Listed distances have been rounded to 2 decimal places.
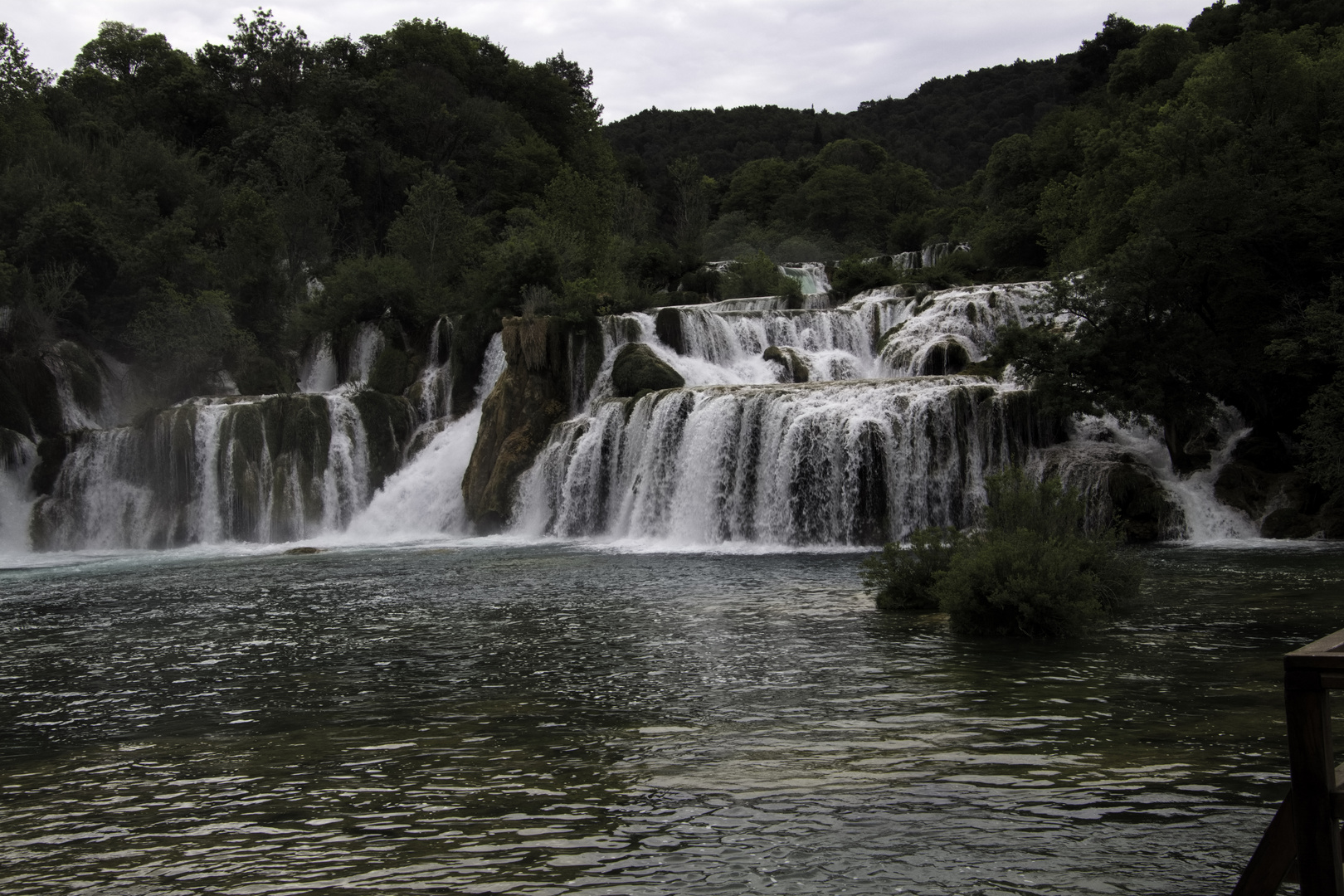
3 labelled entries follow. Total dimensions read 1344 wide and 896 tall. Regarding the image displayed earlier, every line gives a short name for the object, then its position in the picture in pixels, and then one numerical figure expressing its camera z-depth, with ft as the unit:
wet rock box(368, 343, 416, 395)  127.03
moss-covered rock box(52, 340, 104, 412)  120.78
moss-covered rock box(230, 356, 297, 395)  134.00
